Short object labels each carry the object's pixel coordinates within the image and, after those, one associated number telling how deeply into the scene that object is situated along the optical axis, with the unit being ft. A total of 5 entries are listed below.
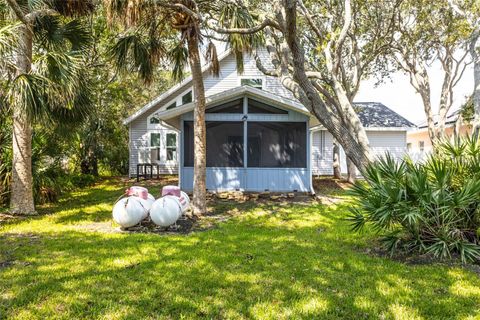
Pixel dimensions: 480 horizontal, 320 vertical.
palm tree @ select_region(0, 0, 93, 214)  21.88
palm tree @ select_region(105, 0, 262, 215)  26.76
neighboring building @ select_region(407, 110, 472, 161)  65.71
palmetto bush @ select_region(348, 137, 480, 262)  16.07
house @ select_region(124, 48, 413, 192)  37.88
